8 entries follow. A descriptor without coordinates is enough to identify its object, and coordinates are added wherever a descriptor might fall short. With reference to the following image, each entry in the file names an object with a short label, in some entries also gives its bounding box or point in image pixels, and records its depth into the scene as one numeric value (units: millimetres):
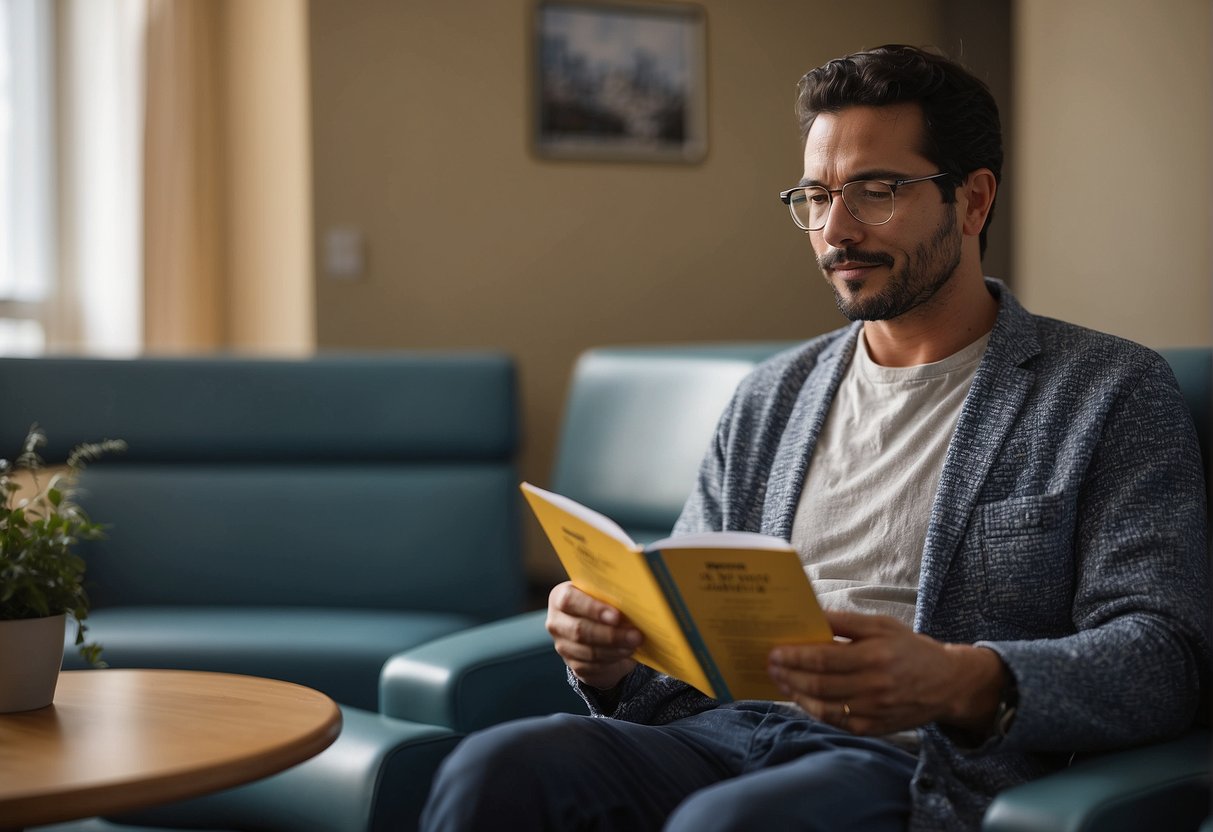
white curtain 4944
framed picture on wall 5101
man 2796
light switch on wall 4819
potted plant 2948
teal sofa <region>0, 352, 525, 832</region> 3904
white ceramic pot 2953
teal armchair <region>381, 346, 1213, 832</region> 2720
